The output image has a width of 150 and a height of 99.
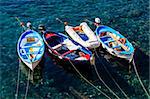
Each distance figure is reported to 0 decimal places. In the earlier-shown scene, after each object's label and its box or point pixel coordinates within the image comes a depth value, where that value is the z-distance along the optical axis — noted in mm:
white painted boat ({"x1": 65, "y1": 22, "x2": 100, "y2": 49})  36062
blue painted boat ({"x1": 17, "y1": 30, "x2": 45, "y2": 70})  34203
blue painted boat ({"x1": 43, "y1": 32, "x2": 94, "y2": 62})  34625
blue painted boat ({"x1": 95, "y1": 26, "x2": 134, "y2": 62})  35062
